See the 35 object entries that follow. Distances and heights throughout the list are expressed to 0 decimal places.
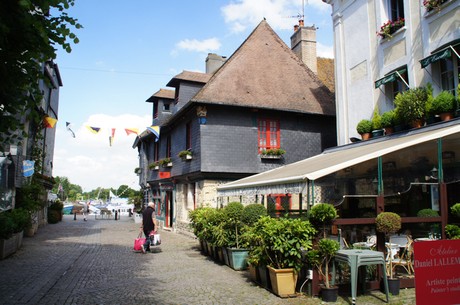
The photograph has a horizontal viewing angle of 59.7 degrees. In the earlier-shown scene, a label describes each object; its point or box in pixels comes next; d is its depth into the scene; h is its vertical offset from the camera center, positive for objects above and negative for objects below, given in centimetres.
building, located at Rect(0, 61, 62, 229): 1460 +224
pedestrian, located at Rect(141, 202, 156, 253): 1319 -72
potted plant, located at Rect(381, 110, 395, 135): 1142 +227
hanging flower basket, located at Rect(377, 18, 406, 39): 1173 +512
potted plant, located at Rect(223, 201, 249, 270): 1024 -93
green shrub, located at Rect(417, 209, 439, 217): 887 -28
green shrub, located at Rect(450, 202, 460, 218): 809 -20
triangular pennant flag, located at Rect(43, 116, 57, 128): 1978 +404
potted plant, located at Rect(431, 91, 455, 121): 948 +226
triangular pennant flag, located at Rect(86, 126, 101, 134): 2025 +370
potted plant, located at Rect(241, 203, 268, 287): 808 -79
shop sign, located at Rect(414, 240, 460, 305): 394 -72
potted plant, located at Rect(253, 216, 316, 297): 734 -87
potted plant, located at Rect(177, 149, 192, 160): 1794 +215
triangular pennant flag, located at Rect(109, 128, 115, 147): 2094 +337
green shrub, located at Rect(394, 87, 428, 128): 1028 +245
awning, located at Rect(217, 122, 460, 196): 808 +87
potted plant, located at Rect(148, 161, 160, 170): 2413 +224
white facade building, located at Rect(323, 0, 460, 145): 1021 +431
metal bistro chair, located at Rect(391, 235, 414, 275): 791 -119
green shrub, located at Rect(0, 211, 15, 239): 1156 -68
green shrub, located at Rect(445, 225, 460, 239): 787 -61
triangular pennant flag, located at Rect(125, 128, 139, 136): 2061 +365
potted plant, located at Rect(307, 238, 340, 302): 696 -106
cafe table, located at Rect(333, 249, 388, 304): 664 -100
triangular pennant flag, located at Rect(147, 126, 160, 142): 2023 +368
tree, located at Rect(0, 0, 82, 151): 491 +200
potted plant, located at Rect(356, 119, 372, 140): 1237 +223
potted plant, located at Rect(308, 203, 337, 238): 729 -25
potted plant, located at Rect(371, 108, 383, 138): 1194 +225
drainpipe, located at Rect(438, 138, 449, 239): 827 +0
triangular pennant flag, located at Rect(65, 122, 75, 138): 2400 +457
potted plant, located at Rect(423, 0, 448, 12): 1020 +503
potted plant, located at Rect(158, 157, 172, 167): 2150 +217
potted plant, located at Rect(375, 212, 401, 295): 752 -44
